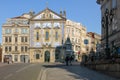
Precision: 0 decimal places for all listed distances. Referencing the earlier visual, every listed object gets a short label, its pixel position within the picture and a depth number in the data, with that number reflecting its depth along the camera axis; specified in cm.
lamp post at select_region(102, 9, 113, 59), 1220
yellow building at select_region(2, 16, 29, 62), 4829
